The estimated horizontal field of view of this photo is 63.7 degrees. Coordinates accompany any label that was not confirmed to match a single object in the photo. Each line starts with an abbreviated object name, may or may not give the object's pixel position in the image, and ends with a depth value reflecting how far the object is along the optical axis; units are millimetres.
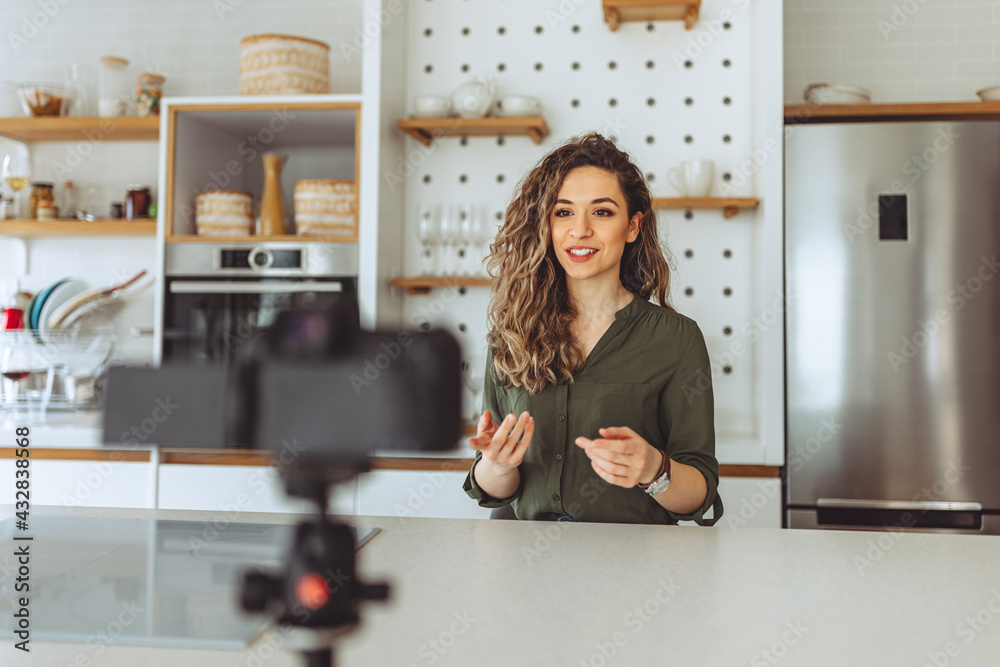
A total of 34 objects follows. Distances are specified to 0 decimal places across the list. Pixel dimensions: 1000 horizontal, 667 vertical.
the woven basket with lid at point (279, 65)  2660
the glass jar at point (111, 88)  2926
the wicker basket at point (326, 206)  2619
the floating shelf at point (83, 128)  2883
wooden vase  2707
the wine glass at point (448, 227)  2555
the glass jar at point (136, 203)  2971
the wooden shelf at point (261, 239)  2600
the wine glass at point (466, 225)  2570
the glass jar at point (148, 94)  2900
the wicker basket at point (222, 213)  2648
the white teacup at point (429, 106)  2699
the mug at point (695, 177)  2588
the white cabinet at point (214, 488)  2510
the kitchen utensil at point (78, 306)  2914
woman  1507
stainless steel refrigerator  2383
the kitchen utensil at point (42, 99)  2928
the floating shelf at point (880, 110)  2594
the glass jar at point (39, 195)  3090
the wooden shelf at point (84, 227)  2857
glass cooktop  718
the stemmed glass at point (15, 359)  2773
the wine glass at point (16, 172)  3045
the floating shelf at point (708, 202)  2535
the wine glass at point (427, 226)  2553
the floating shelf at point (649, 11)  2570
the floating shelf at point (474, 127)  2639
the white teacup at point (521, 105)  2670
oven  2605
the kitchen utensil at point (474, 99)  2674
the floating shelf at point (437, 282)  2701
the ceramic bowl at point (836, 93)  2666
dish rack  2850
